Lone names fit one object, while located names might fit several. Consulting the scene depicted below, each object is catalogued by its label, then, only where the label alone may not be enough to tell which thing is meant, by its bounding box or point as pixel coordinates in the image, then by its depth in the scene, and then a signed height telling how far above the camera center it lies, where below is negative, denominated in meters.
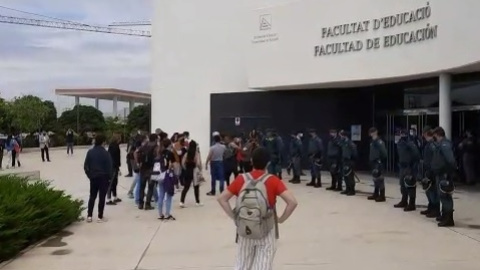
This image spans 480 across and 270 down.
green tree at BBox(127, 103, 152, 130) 74.94 +1.73
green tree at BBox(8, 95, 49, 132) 55.69 +1.69
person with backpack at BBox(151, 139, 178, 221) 12.91 -0.90
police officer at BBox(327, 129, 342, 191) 17.64 -0.73
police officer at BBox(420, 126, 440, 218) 12.15 -0.91
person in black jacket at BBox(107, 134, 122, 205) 14.84 -0.69
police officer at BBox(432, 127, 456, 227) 11.38 -0.74
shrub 9.06 -1.28
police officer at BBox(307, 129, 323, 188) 18.95 -0.69
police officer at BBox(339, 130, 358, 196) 16.56 -0.76
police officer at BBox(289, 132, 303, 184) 20.33 -0.78
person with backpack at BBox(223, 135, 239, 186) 17.11 -0.73
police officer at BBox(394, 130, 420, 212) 13.51 -0.71
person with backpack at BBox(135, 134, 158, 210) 13.75 -0.72
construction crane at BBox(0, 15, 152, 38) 114.50 +19.72
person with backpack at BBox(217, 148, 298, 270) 5.87 -0.72
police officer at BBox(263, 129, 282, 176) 19.86 -0.57
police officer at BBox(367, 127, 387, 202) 15.11 -0.65
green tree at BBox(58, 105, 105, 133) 79.44 +1.87
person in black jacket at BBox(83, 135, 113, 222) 12.11 -0.68
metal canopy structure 99.19 +6.04
